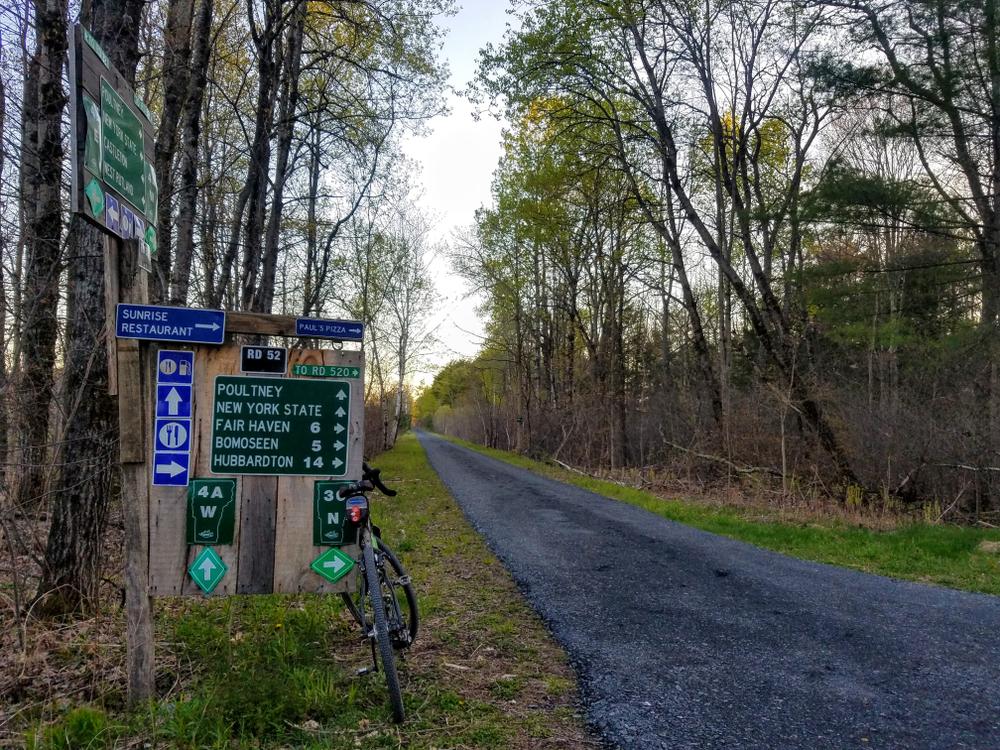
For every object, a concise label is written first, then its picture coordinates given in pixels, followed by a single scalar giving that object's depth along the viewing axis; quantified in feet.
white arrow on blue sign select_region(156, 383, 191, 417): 12.12
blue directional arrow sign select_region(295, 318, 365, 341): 12.55
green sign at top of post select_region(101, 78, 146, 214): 10.89
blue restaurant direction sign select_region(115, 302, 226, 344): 11.53
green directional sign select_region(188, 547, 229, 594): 12.20
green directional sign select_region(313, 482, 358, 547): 12.93
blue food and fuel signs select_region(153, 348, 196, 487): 12.09
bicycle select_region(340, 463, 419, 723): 11.36
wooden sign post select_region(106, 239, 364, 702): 11.74
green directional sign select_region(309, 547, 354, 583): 12.90
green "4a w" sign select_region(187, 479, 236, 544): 12.25
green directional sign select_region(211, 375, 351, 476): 12.50
